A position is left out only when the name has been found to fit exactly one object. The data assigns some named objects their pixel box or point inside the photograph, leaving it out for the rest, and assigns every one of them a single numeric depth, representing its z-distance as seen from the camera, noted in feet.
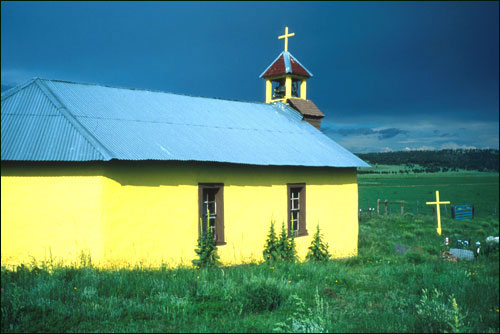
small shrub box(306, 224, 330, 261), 47.01
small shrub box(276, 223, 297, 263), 42.91
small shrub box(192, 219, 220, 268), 37.32
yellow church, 32.45
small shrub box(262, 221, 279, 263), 42.70
